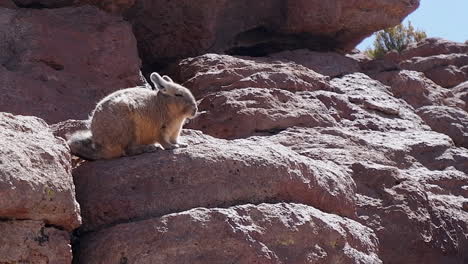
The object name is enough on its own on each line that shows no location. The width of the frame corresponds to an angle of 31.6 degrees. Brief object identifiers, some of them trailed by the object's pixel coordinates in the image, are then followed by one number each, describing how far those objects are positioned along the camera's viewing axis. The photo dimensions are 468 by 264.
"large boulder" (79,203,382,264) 6.25
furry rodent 7.38
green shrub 23.84
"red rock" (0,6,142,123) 10.21
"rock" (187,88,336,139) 10.38
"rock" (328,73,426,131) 11.64
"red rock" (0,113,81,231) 5.67
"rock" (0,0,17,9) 11.38
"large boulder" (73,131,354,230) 6.64
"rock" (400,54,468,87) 16.08
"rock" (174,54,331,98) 11.45
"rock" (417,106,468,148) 12.77
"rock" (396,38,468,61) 17.30
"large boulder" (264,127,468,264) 9.46
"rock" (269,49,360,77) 13.31
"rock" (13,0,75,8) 11.60
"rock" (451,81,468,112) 14.88
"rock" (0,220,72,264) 5.63
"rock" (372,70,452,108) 13.52
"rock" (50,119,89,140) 8.19
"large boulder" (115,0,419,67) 13.43
